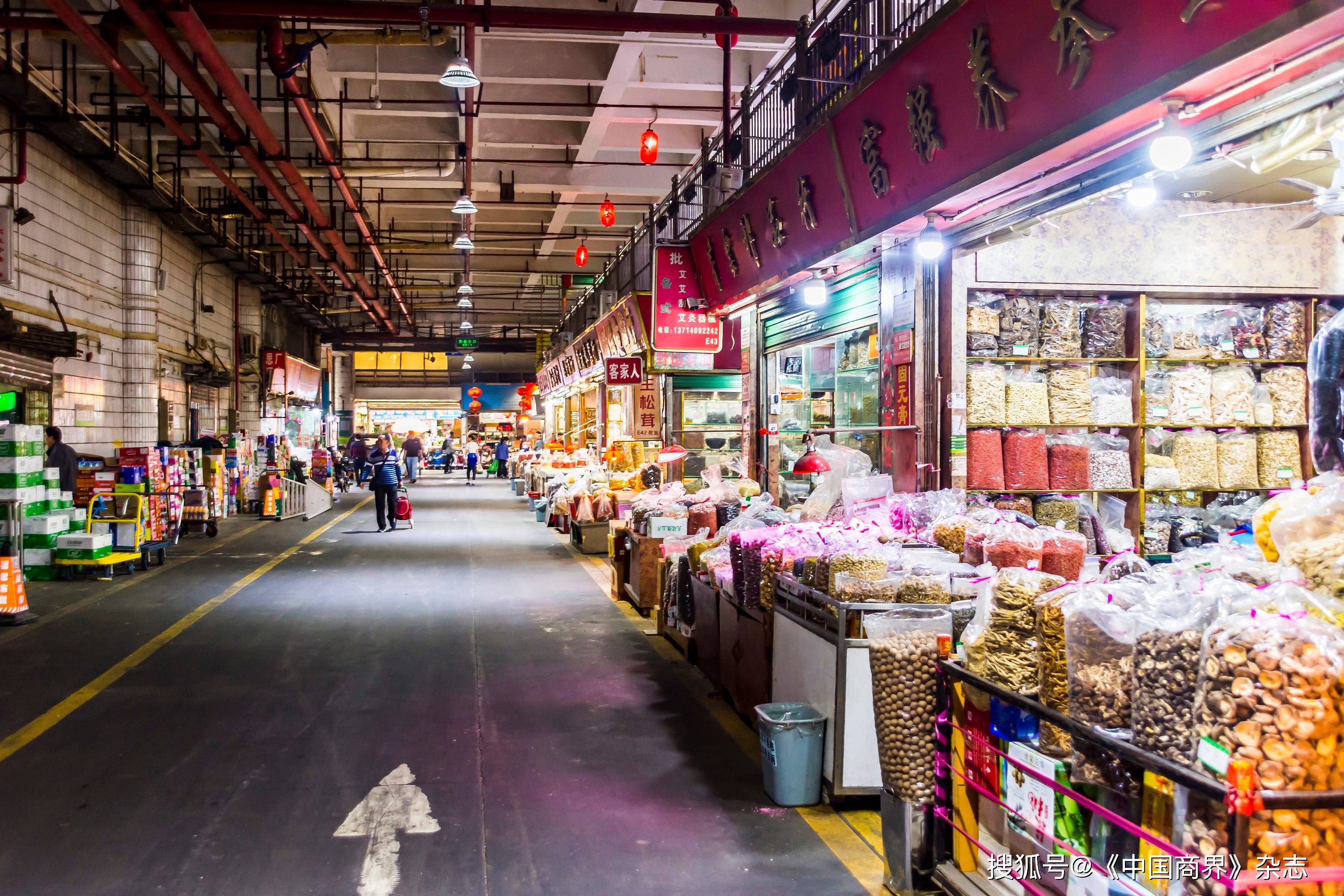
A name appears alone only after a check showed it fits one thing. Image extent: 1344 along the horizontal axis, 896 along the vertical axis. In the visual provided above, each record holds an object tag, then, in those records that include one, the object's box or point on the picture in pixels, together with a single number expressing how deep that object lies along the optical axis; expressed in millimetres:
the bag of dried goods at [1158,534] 7340
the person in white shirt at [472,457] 34000
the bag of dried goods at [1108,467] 7305
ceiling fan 4086
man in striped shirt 17031
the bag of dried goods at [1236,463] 7434
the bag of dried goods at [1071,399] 7246
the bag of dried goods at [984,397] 7090
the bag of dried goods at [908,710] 3451
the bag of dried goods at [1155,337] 7379
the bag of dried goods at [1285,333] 7422
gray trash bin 4348
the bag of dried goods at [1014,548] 4570
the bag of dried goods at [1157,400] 7355
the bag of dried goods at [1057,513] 7102
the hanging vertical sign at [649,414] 15664
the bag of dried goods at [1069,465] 7195
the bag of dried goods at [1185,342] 7410
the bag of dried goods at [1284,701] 2051
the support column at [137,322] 16234
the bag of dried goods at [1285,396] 7418
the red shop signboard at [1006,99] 3209
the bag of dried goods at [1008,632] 3131
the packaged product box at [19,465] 9930
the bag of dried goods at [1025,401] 7172
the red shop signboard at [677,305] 10867
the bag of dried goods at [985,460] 7070
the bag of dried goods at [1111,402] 7297
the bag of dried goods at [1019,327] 7188
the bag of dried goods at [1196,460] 7395
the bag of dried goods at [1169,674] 2318
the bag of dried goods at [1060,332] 7234
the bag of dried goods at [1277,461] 7480
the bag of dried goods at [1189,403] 7363
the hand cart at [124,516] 11633
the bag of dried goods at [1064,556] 4602
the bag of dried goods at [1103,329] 7293
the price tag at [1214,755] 2098
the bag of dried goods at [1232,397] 7359
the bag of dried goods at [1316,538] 2549
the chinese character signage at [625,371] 16312
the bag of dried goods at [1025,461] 7141
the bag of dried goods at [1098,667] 2582
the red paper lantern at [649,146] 11750
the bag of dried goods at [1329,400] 3125
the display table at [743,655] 5328
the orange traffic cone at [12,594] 8477
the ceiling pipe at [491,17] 8578
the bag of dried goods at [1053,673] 2818
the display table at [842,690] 4219
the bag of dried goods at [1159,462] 7359
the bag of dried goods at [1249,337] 7406
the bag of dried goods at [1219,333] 7414
